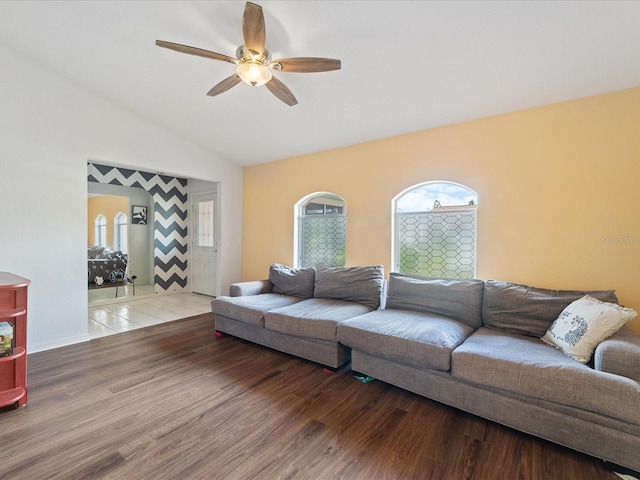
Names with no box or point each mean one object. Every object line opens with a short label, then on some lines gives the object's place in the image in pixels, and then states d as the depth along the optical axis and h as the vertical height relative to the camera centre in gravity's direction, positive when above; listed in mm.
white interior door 5730 -207
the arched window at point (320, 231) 4211 +77
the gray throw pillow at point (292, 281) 3754 -596
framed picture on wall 6121 +417
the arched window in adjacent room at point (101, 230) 6840 +91
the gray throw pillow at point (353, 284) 3301 -567
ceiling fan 1882 +1260
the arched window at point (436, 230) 3244 +80
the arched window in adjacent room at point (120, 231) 6535 +79
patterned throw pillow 1870 -587
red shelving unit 2057 -829
